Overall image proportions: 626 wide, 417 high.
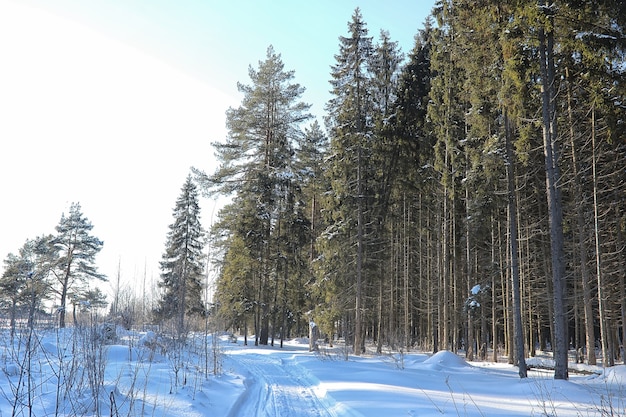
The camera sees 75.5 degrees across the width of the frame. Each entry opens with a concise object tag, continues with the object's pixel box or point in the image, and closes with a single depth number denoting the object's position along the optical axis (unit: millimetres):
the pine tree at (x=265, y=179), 27734
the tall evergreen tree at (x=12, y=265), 34309
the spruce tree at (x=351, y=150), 22219
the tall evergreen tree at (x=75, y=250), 37156
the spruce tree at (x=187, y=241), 38500
